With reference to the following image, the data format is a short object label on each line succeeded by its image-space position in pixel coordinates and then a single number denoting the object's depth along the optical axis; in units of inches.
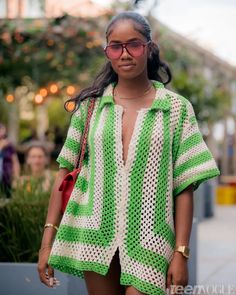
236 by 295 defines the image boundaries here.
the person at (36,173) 254.2
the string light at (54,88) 644.7
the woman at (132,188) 116.3
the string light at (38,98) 697.6
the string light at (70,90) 613.2
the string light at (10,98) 625.1
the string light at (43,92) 669.3
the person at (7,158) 359.6
